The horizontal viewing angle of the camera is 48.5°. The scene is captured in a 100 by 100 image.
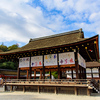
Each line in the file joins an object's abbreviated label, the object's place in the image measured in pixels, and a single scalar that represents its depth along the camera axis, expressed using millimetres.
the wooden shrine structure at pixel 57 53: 10852
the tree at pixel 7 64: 36562
